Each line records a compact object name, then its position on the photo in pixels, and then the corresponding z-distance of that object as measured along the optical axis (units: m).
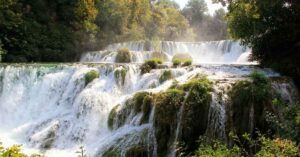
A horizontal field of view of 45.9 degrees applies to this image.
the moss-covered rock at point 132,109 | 9.25
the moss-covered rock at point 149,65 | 13.13
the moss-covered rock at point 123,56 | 19.49
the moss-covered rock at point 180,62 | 13.57
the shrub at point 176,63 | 13.65
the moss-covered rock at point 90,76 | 13.21
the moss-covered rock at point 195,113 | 8.16
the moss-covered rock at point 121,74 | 12.98
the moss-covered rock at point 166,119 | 8.27
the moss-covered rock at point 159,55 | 20.47
